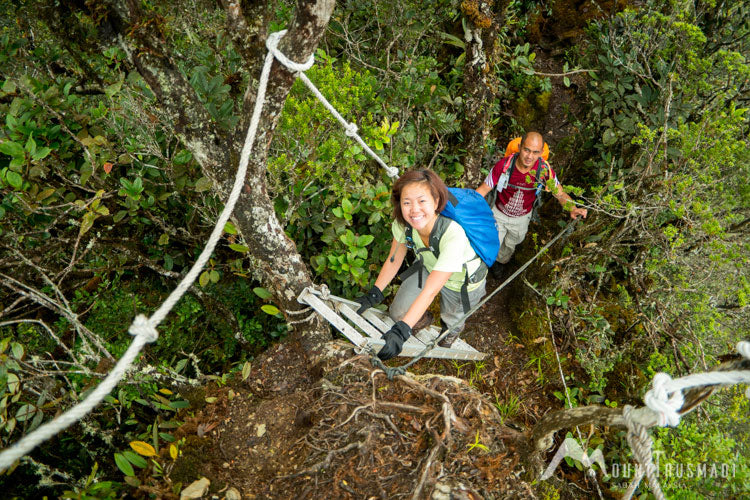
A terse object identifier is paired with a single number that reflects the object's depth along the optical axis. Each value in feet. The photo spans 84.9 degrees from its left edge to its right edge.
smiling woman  10.08
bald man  13.62
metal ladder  10.42
